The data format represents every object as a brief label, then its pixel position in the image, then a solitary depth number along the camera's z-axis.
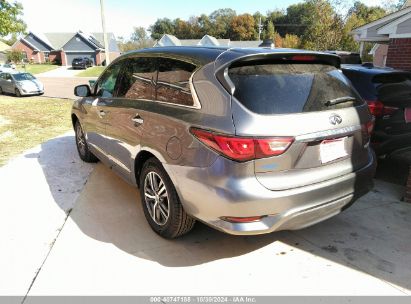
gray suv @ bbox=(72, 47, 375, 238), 2.53
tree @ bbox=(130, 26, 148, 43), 116.25
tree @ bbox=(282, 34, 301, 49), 49.81
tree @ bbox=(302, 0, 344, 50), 36.06
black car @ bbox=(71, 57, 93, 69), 50.83
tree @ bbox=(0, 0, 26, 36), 14.81
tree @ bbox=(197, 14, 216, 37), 89.19
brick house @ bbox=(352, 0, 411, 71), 7.90
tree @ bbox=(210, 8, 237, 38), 87.12
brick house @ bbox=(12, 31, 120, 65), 60.00
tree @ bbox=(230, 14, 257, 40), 82.81
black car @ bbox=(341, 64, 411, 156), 4.64
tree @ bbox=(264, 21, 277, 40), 73.44
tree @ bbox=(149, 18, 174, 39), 99.12
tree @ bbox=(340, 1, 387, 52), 37.44
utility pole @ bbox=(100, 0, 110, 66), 17.18
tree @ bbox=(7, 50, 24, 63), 56.40
